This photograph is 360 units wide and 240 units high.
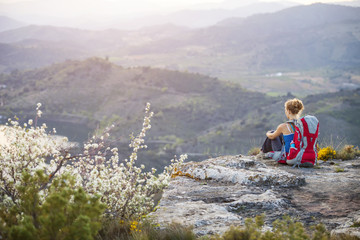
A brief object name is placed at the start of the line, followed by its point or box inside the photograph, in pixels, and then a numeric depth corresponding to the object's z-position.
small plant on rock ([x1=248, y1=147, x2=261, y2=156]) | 9.29
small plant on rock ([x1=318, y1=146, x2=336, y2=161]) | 8.16
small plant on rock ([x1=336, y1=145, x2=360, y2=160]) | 8.12
